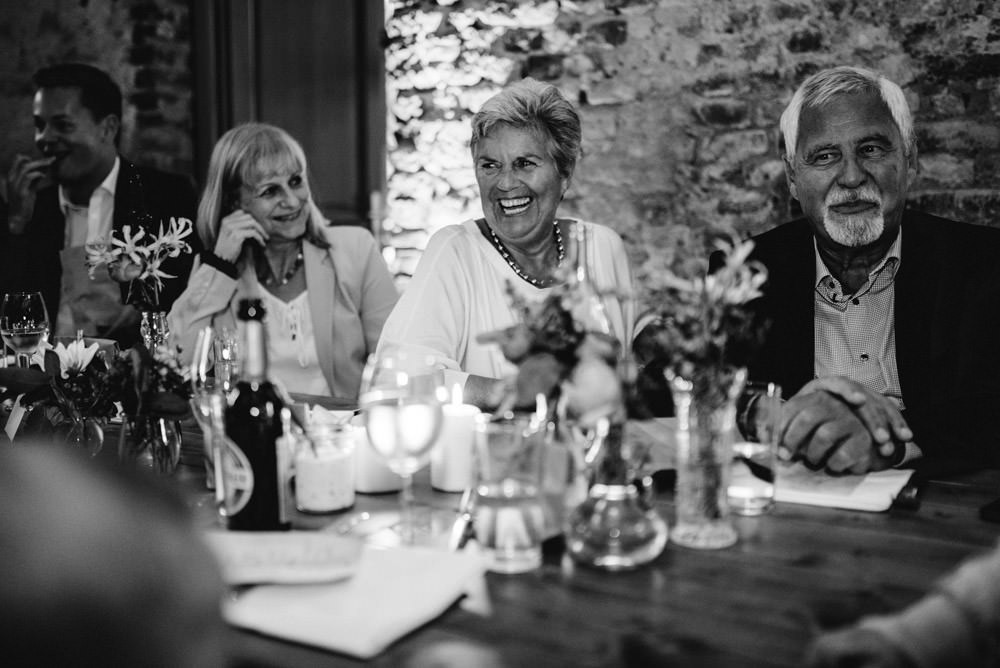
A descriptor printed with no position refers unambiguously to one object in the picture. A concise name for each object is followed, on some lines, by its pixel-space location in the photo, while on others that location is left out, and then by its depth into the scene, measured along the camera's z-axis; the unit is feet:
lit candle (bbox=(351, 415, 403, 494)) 4.96
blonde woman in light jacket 9.21
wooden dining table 3.06
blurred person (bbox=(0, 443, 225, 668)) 1.79
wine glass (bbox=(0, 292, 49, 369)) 6.41
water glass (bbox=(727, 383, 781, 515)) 4.58
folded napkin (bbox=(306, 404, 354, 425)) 5.63
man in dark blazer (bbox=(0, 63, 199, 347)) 11.43
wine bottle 4.10
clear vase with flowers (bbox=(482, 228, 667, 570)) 3.78
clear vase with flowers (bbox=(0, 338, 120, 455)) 5.37
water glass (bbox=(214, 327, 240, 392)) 6.27
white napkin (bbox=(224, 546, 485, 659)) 3.14
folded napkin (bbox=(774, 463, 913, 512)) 4.61
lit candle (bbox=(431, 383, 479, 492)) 4.83
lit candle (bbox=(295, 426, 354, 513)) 4.60
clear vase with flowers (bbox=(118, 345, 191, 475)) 5.10
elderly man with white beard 7.16
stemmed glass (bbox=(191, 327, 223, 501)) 5.01
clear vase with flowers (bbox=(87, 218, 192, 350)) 5.94
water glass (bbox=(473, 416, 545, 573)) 3.76
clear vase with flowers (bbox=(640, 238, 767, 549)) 3.90
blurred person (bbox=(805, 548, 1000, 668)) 2.66
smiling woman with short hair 7.91
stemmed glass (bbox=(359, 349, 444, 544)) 3.97
